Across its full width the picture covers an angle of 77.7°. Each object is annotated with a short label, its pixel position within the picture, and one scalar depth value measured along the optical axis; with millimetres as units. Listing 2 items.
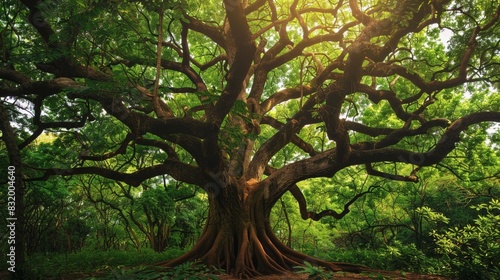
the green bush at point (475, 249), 4680
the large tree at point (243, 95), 4855
